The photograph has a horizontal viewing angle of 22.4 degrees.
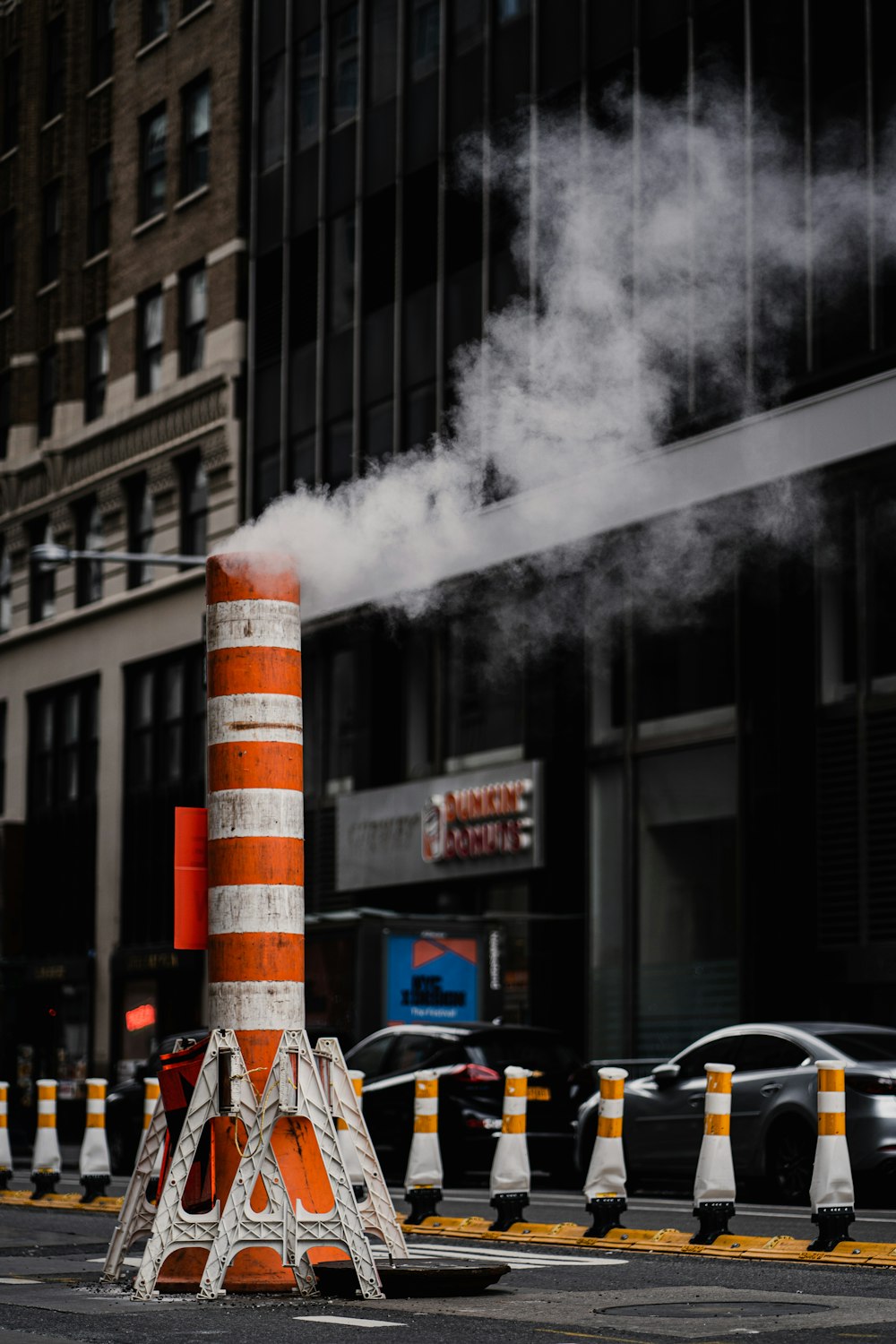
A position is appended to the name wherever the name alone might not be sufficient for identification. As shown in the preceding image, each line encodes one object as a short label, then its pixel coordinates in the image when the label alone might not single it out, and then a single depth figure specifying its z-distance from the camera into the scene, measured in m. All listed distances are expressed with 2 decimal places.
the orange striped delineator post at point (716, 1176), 12.52
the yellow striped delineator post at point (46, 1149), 19.03
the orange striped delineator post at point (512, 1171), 14.02
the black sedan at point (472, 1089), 19.81
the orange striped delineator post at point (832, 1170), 11.84
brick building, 37.53
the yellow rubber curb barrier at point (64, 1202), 17.64
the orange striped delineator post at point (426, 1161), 14.66
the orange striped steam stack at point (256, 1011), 10.12
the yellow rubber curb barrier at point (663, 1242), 11.59
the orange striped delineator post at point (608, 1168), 13.25
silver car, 16.44
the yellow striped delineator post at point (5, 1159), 19.83
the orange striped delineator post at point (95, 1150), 18.20
